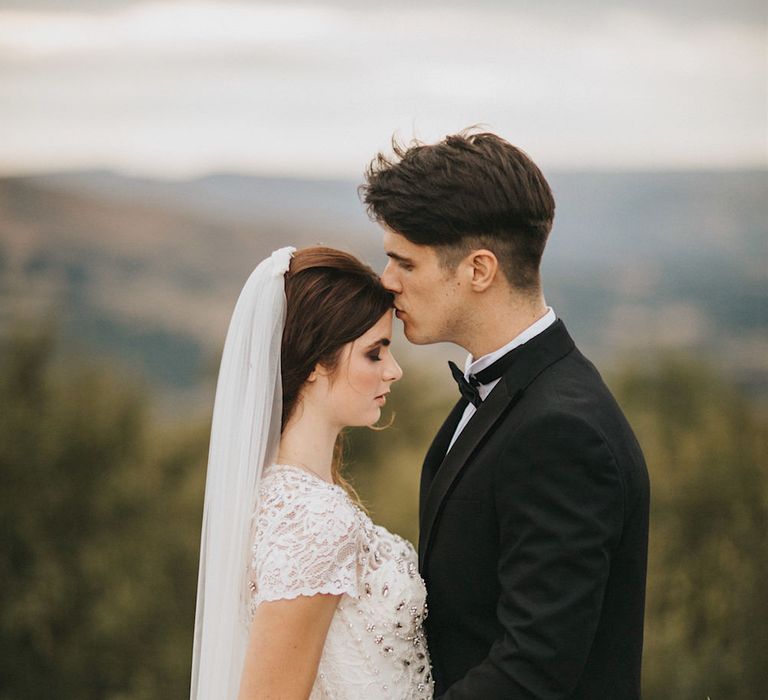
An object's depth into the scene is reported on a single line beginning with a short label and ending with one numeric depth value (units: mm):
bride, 2326
